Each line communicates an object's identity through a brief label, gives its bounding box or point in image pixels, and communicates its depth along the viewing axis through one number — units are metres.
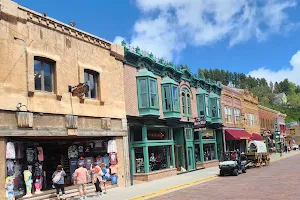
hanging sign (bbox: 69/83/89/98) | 16.61
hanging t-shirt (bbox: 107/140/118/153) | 19.41
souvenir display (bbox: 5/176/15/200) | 13.12
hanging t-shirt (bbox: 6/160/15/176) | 13.46
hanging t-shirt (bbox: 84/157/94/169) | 18.36
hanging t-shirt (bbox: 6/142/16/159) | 13.47
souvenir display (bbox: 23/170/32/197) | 14.38
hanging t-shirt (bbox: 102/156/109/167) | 19.39
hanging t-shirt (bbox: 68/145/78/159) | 17.48
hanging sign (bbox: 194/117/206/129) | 28.20
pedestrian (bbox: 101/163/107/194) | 18.03
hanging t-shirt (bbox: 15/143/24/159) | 14.40
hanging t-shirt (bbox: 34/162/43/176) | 15.28
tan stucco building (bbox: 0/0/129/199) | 13.99
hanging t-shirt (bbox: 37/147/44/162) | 15.53
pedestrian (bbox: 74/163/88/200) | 15.26
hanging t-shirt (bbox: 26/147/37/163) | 14.96
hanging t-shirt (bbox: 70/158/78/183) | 17.45
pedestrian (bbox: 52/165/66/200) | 14.61
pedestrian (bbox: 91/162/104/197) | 16.44
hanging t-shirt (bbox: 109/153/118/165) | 19.41
